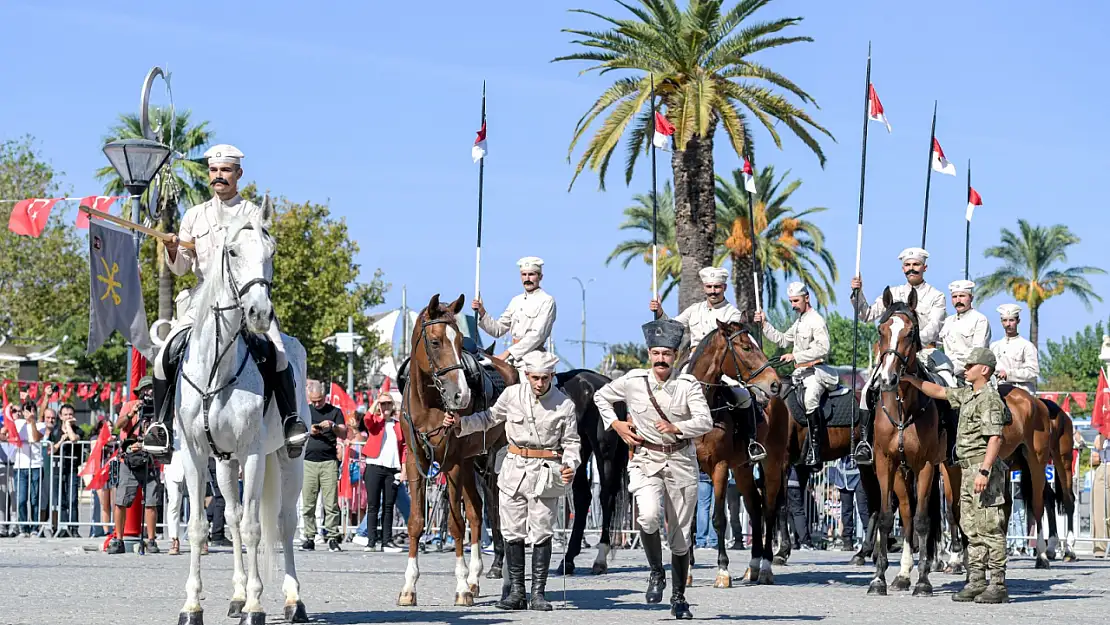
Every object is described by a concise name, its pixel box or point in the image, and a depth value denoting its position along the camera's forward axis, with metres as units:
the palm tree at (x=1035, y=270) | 85.69
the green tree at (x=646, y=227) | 56.53
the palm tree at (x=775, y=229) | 51.22
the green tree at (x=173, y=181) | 50.72
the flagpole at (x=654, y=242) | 19.53
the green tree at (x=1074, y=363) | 90.18
